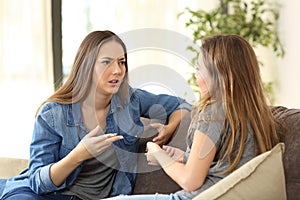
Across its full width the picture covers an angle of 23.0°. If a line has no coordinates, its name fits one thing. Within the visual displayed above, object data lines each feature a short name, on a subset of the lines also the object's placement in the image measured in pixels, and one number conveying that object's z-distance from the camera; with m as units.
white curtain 4.96
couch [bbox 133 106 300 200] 2.49
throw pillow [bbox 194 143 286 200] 2.14
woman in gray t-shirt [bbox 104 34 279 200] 2.41
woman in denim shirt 2.75
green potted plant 4.76
